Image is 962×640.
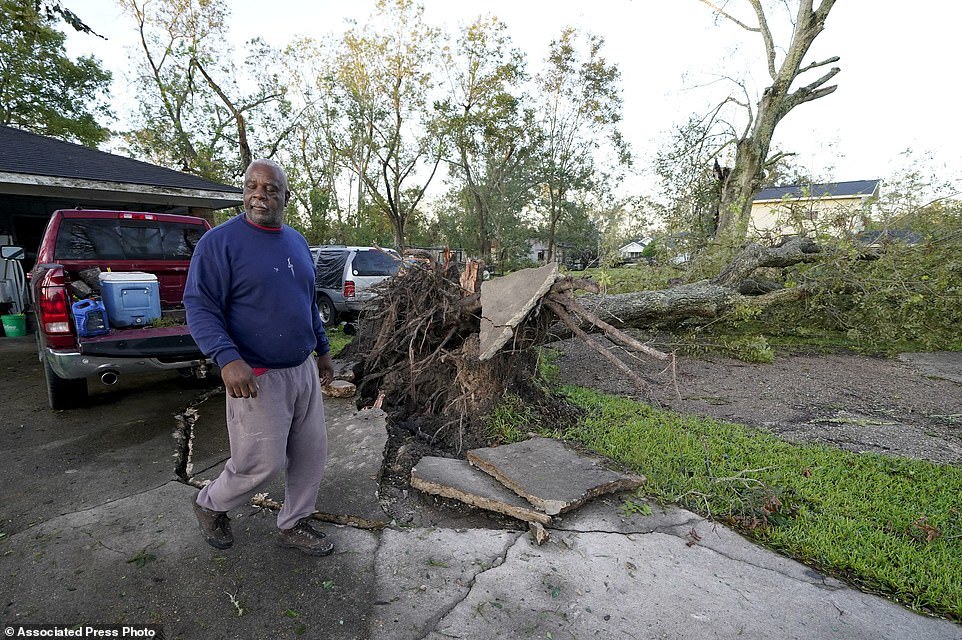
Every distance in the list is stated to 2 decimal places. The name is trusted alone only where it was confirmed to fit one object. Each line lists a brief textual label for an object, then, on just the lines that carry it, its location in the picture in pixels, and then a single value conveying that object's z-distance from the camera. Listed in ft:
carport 23.41
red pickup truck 11.93
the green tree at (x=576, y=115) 83.76
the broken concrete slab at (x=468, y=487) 8.57
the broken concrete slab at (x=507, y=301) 10.10
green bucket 27.27
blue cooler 13.16
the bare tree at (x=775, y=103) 40.24
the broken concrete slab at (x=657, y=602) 6.12
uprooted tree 11.00
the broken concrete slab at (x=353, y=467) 8.75
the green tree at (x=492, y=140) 74.28
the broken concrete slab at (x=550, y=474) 8.70
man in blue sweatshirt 6.46
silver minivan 28.50
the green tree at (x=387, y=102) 72.23
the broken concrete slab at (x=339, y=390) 15.35
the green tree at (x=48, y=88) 51.13
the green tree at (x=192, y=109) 61.16
